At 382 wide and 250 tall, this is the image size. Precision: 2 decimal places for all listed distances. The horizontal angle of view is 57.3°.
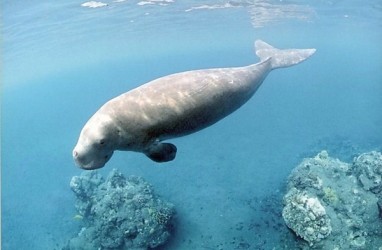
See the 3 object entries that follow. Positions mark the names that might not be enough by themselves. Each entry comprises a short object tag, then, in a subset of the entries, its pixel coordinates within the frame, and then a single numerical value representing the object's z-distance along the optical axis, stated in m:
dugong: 4.62
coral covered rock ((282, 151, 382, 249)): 9.54
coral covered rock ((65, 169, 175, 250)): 11.02
